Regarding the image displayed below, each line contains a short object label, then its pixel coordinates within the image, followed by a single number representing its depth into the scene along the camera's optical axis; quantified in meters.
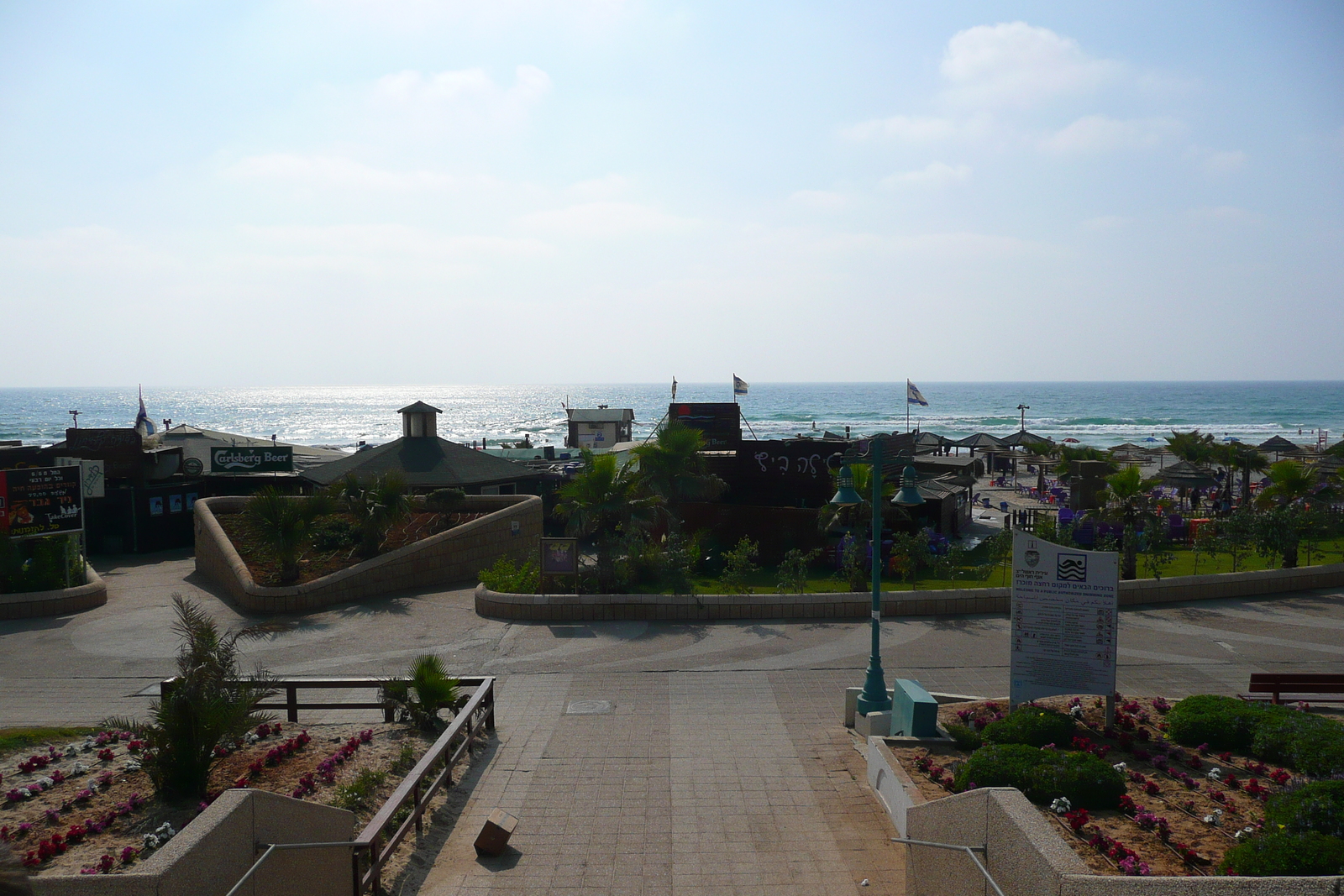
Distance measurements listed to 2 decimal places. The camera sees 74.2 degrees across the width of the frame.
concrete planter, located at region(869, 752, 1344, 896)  4.84
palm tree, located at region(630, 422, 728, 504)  20.61
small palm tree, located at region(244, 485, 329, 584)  19.22
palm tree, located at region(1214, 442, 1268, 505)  33.78
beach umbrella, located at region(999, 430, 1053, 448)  51.88
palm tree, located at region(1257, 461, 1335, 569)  19.27
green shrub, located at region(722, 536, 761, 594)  18.41
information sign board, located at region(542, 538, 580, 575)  17.98
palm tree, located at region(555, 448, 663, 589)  18.77
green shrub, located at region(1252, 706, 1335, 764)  8.67
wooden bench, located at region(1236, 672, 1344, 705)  10.91
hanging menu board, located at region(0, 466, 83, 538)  19.19
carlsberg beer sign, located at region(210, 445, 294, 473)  29.38
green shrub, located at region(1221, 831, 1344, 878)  5.68
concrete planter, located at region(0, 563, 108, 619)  18.16
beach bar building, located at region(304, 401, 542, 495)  27.03
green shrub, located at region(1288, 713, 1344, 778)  8.05
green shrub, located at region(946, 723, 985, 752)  9.74
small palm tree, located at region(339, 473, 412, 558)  21.06
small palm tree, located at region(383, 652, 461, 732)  10.62
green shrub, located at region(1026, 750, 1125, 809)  7.70
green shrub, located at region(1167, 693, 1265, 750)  9.25
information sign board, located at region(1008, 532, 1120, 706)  9.96
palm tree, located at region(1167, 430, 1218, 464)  38.03
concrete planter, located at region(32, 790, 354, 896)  4.78
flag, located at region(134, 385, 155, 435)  45.35
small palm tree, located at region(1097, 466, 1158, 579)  19.11
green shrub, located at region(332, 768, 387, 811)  8.05
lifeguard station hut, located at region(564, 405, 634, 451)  53.81
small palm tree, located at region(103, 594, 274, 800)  7.70
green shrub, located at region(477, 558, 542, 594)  18.55
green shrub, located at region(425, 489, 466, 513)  23.89
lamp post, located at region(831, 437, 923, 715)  11.50
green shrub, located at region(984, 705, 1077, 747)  9.39
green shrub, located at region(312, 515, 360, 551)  21.56
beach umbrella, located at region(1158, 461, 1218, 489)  32.84
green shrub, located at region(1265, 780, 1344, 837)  6.37
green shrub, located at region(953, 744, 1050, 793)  7.97
